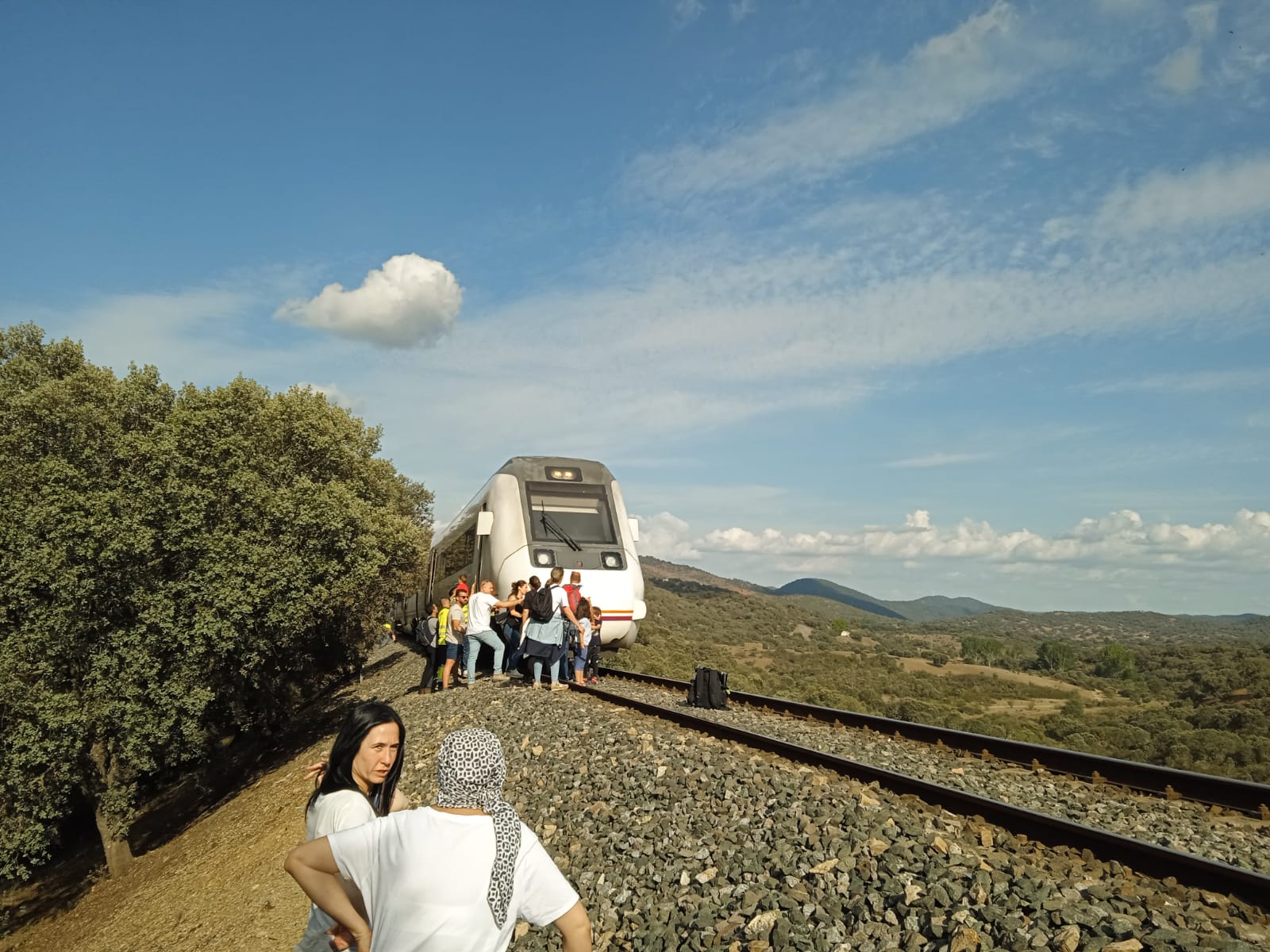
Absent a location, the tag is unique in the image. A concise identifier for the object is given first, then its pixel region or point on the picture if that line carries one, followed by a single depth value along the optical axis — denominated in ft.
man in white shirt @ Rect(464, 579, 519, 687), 49.67
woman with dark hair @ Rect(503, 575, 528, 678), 51.11
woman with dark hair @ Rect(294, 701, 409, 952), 10.77
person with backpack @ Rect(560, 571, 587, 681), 49.49
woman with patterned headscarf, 8.48
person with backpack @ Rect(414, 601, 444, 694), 56.08
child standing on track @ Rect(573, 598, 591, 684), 52.08
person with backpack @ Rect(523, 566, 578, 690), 46.91
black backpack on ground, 45.70
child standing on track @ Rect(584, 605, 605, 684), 53.67
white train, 53.31
